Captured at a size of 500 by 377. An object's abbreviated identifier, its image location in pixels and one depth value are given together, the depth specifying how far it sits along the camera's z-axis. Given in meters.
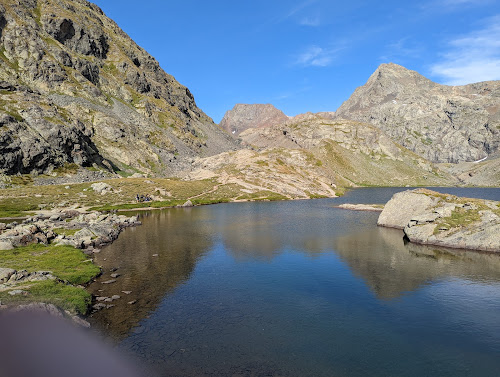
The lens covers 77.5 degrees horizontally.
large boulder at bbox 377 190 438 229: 70.25
